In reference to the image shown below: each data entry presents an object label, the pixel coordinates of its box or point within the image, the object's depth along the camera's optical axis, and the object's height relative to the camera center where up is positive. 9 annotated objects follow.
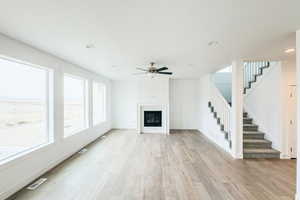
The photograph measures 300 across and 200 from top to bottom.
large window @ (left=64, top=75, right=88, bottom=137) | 3.44 -0.14
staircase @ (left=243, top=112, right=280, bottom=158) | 3.33 -1.27
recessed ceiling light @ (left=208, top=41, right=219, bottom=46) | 2.23 +1.05
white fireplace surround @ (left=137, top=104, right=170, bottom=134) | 5.67 -0.83
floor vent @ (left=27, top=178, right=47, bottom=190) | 2.17 -1.52
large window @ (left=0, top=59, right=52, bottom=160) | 2.10 -0.12
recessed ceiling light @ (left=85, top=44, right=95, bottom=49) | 2.36 +1.06
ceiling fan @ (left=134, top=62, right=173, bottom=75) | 3.40 +0.83
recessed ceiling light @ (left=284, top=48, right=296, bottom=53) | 2.59 +1.06
